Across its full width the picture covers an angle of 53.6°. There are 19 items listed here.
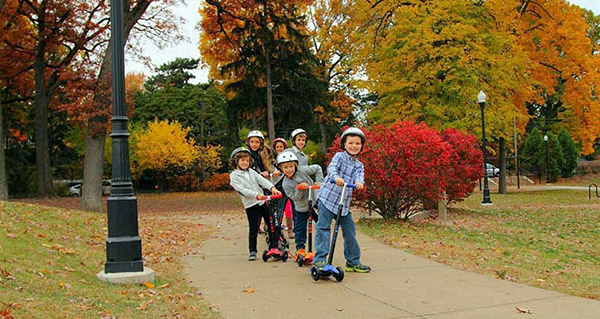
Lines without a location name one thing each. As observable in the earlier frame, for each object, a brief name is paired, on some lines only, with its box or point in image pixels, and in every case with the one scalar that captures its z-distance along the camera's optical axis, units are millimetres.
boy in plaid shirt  7312
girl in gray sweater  8594
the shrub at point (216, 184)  46344
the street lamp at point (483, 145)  23698
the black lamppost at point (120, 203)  6852
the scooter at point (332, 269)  6953
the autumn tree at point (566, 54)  33562
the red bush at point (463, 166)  17117
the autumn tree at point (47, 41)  28469
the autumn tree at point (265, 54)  28312
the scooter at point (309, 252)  8133
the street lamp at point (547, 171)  50750
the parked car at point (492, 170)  54844
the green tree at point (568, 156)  53844
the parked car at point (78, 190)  46150
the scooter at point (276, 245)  8641
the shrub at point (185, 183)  47031
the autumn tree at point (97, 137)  19688
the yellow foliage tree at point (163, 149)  44656
